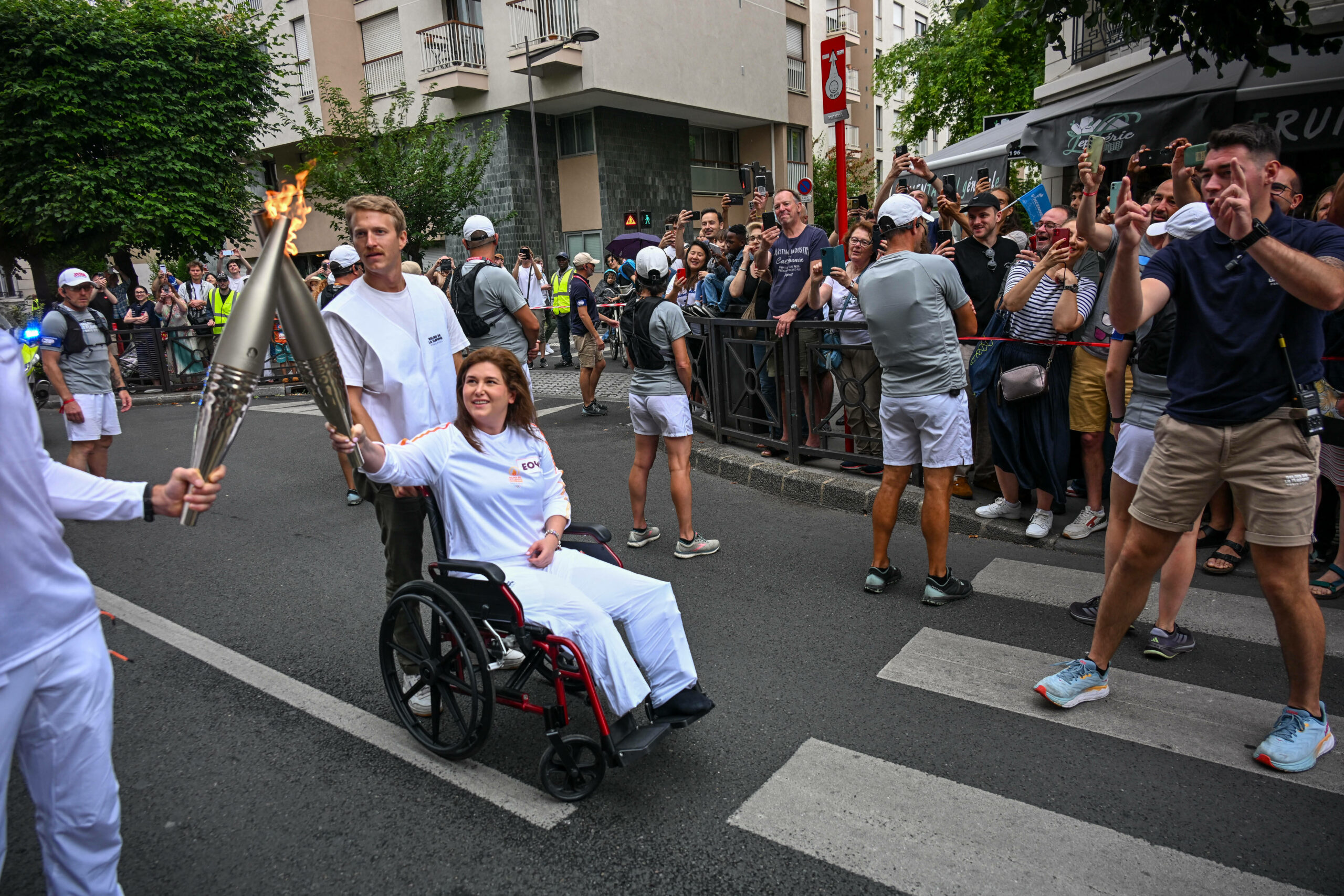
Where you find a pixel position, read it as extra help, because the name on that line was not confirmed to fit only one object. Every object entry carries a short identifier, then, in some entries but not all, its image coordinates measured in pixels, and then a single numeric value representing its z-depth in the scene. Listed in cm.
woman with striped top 544
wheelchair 284
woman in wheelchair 293
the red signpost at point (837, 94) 726
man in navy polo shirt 291
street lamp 1884
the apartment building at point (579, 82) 2353
